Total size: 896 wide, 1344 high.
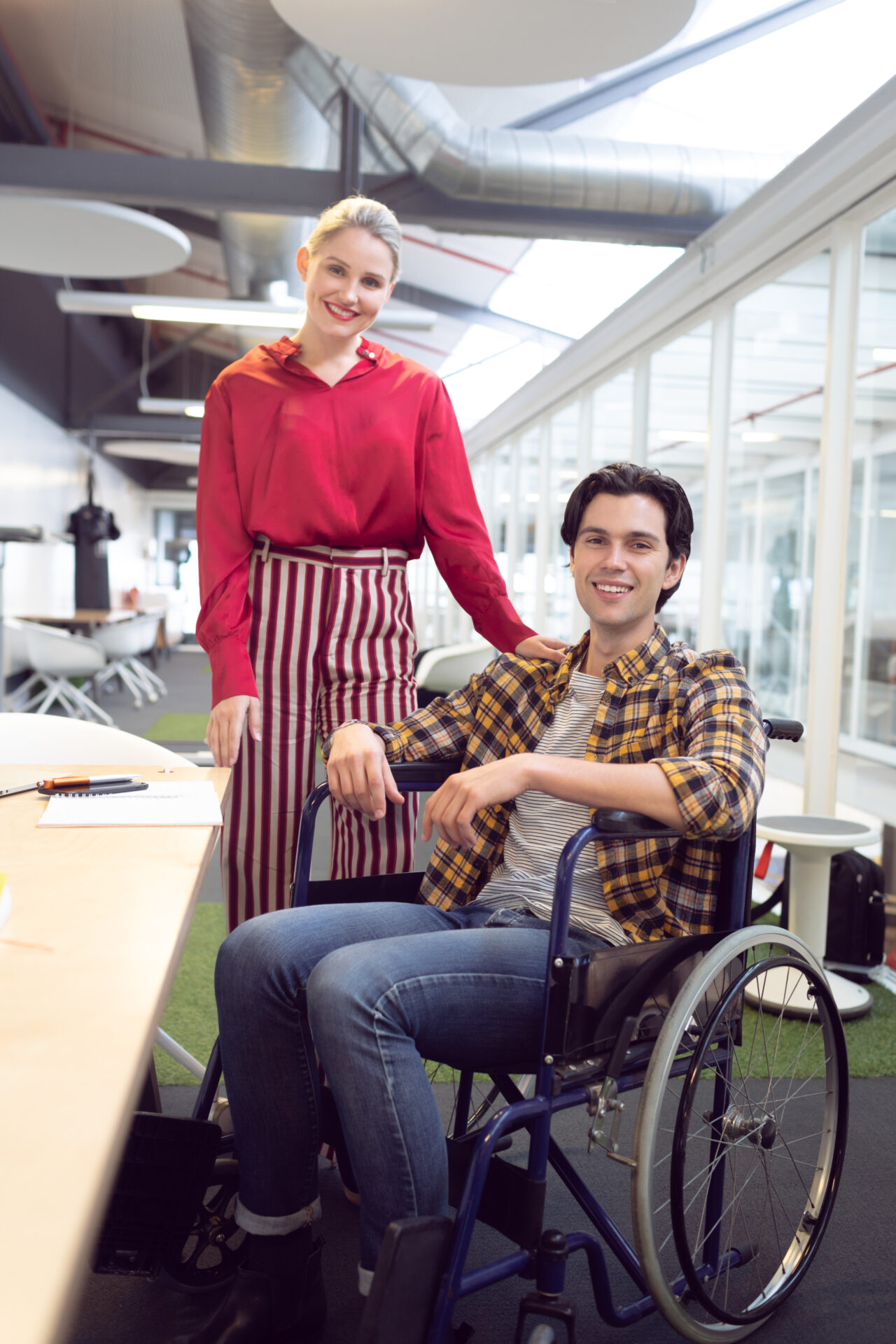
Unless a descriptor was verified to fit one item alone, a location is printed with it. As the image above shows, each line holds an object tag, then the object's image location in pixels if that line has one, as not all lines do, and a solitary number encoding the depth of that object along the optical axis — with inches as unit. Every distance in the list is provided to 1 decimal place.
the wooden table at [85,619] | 357.7
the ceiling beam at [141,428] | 516.7
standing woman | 70.2
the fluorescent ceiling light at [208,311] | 238.8
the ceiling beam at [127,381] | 490.9
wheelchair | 42.3
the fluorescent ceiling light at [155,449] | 432.5
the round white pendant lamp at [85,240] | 156.1
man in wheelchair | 45.9
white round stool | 111.2
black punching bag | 520.7
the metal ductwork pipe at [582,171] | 185.9
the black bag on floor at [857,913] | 122.6
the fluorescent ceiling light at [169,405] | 406.9
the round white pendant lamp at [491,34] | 94.4
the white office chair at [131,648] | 373.1
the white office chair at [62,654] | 319.6
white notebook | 49.5
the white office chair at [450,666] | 225.1
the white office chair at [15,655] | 332.8
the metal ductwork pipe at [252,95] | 163.3
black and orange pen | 56.6
